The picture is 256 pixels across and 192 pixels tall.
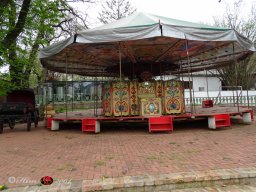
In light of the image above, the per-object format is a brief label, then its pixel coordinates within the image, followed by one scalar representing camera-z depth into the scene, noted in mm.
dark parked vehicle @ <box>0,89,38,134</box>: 8609
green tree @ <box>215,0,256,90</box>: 22000
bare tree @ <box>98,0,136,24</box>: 25484
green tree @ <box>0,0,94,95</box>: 9062
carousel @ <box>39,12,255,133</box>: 6910
